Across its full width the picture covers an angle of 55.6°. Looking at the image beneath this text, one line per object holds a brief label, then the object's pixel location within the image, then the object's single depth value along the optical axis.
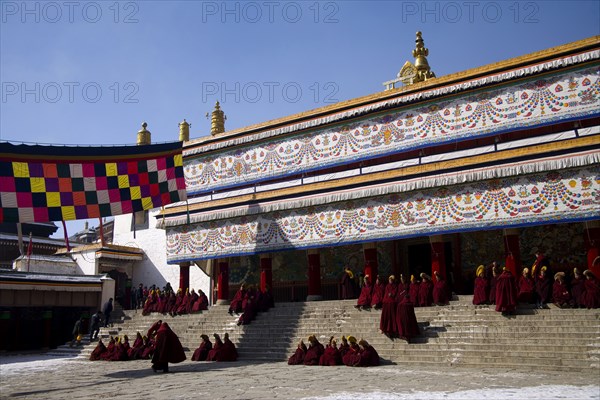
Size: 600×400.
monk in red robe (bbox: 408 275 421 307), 13.02
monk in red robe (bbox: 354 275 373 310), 13.58
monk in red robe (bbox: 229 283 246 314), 15.59
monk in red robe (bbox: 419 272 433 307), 12.88
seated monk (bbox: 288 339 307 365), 11.55
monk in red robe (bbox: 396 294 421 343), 11.51
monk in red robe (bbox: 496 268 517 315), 11.33
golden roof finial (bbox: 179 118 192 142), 25.84
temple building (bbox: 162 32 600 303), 12.95
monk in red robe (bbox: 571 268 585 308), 10.84
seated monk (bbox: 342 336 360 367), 10.81
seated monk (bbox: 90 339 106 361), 14.56
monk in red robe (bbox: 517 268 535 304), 11.47
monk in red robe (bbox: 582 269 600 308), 10.66
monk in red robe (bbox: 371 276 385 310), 13.36
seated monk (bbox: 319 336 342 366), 11.07
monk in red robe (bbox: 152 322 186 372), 10.95
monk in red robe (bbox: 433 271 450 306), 12.72
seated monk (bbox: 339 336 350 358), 11.16
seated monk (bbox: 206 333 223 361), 12.87
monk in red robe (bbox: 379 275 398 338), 11.76
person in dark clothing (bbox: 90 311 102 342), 17.31
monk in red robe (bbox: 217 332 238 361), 12.79
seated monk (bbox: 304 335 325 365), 11.32
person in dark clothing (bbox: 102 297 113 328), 18.89
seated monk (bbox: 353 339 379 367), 10.72
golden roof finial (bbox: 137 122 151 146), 26.98
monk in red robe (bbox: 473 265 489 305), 12.05
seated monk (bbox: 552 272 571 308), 10.94
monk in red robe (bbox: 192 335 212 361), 13.13
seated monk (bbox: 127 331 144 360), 14.16
